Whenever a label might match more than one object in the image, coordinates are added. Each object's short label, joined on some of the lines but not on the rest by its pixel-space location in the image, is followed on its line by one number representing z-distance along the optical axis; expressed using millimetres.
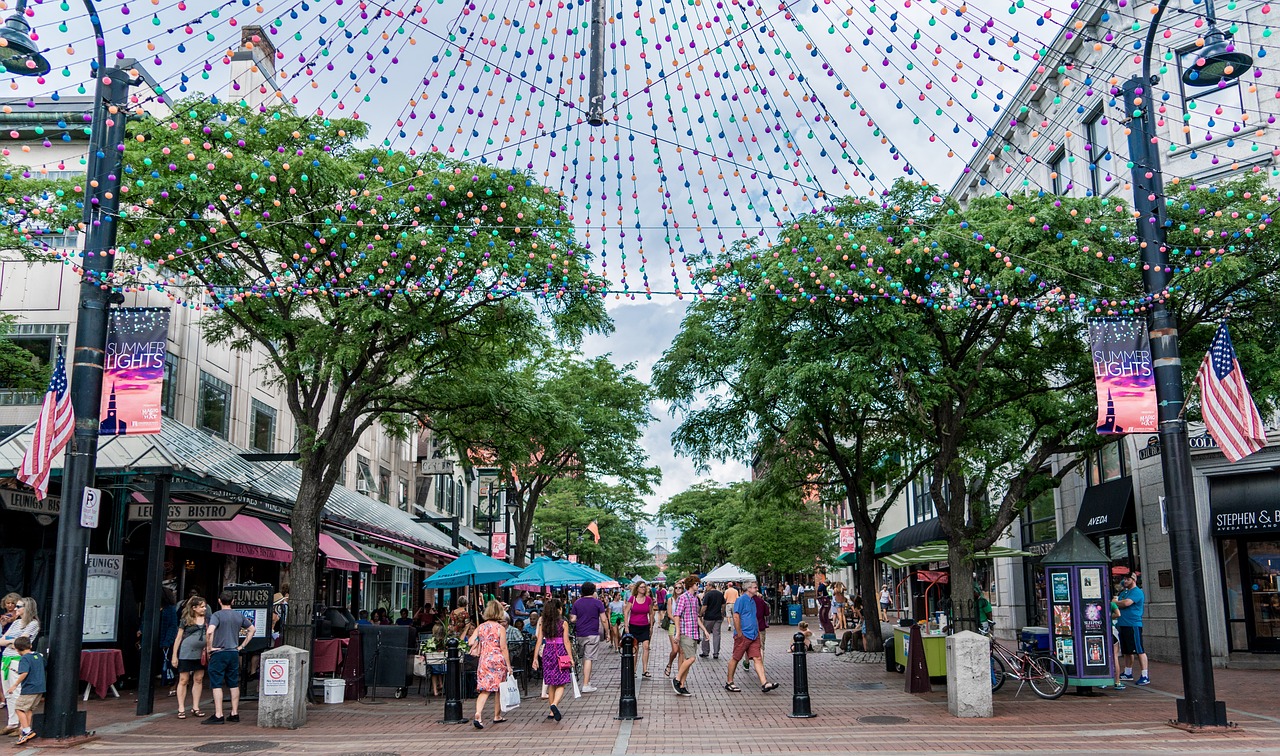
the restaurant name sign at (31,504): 15578
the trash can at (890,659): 19688
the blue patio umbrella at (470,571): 19655
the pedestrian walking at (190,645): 13508
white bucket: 15414
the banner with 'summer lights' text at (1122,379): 12633
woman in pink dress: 12867
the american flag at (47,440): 11719
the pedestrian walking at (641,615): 19672
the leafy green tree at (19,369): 19012
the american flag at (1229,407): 12305
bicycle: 14852
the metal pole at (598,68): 8805
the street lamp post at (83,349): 11289
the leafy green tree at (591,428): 35719
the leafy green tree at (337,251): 15180
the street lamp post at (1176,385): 11734
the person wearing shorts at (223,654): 13320
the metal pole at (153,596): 13895
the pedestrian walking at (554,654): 13617
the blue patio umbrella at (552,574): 20375
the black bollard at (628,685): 13531
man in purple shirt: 16219
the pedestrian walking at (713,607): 20844
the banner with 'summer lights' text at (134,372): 12094
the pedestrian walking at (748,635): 16094
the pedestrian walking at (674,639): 17797
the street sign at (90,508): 11656
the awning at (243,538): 18594
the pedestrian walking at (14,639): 11523
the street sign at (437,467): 31500
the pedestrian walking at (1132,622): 16408
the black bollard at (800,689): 13211
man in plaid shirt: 16953
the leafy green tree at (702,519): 70750
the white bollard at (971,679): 12828
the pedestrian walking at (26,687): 11383
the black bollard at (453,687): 13453
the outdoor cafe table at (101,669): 14961
